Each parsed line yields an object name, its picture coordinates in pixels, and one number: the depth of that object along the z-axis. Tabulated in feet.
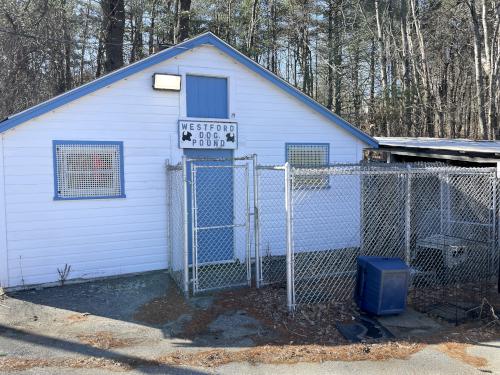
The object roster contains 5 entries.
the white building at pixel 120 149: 23.95
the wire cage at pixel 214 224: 25.14
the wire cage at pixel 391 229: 23.53
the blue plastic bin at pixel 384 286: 19.74
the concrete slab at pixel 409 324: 18.57
